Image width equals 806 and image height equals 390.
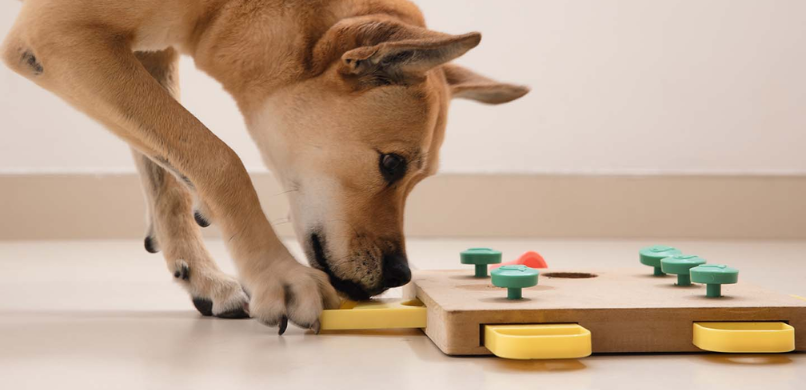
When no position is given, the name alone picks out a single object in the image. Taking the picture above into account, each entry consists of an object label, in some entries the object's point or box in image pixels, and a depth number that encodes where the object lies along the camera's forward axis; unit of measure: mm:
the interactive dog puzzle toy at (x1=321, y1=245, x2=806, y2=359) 1235
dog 1375
